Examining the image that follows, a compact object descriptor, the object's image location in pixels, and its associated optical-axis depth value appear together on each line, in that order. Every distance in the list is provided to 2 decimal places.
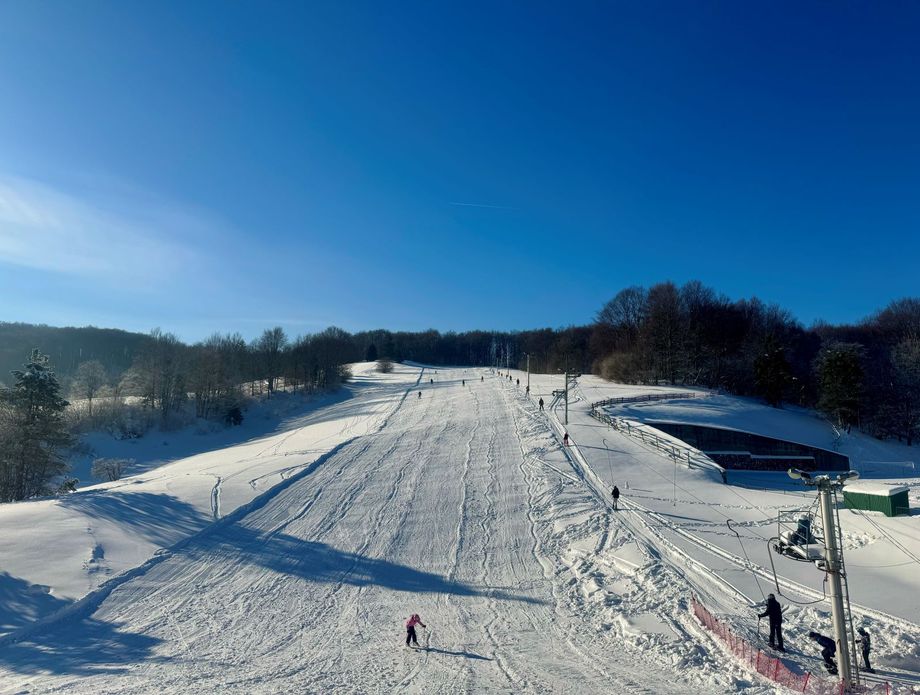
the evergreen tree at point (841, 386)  50.53
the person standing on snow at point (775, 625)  11.73
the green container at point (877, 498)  20.75
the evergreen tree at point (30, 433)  29.47
